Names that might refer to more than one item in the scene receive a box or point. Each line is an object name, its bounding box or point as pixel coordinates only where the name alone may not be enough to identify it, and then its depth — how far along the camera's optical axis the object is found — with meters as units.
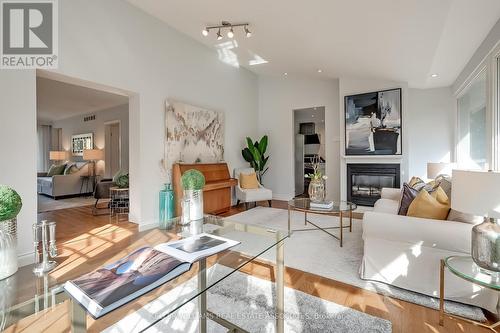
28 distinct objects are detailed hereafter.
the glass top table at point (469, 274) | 1.31
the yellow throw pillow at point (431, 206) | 1.98
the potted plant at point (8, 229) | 0.93
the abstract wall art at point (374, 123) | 4.76
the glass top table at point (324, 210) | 2.97
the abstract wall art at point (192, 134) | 4.33
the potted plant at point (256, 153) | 6.09
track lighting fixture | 3.76
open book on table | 0.81
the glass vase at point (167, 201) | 3.87
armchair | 5.03
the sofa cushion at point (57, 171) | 7.23
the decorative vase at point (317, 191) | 3.36
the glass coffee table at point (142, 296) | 0.85
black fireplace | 4.87
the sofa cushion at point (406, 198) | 2.25
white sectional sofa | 1.73
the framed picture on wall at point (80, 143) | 7.86
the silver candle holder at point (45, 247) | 1.13
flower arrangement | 3.36
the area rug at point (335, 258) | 1.82
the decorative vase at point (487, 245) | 1.36
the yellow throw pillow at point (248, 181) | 5.42
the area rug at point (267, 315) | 1.56
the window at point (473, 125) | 3.38
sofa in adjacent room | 6.33
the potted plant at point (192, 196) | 1.74
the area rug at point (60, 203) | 5.20
